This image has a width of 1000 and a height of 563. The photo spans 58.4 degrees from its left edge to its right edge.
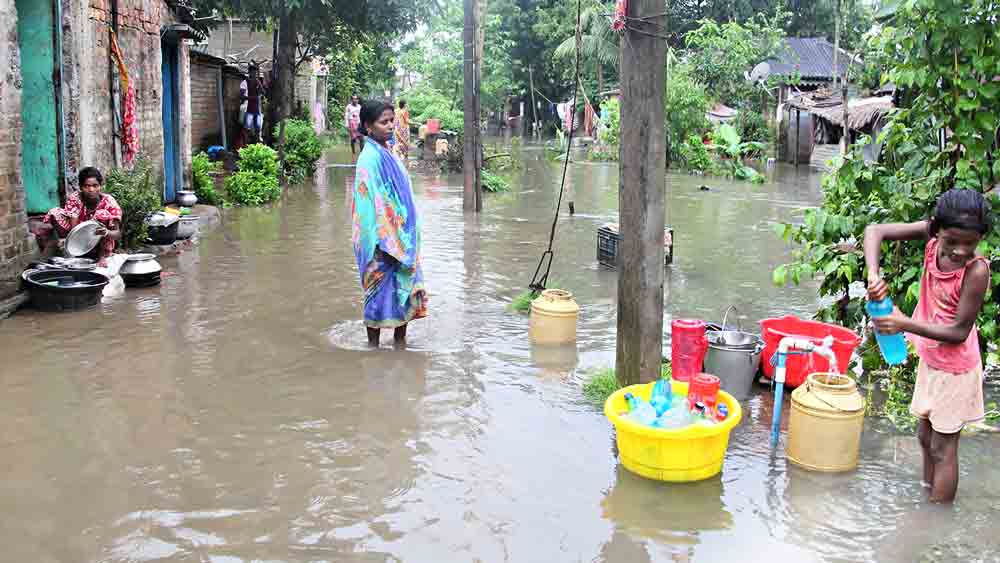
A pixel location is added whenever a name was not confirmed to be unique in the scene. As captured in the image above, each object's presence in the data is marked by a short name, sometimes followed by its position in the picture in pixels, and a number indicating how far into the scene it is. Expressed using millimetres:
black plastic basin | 7523
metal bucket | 5602
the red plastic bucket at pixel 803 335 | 5516
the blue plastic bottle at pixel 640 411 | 4488
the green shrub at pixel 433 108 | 28281
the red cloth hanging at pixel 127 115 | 10352
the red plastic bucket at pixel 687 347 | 5414
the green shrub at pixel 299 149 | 19703
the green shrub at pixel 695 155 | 23844
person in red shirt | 8297
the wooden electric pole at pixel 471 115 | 13477
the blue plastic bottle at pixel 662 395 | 4547
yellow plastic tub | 4277
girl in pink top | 3867
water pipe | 4722
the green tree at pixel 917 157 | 5160
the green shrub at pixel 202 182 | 14805
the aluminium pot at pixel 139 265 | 8492
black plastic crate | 10078
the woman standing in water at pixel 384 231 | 6418
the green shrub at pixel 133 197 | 9391
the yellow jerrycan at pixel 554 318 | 6777
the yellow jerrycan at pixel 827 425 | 4504
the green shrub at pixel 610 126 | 27859
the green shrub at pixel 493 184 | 18812
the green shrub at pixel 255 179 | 15430
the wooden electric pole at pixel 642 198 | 4984
